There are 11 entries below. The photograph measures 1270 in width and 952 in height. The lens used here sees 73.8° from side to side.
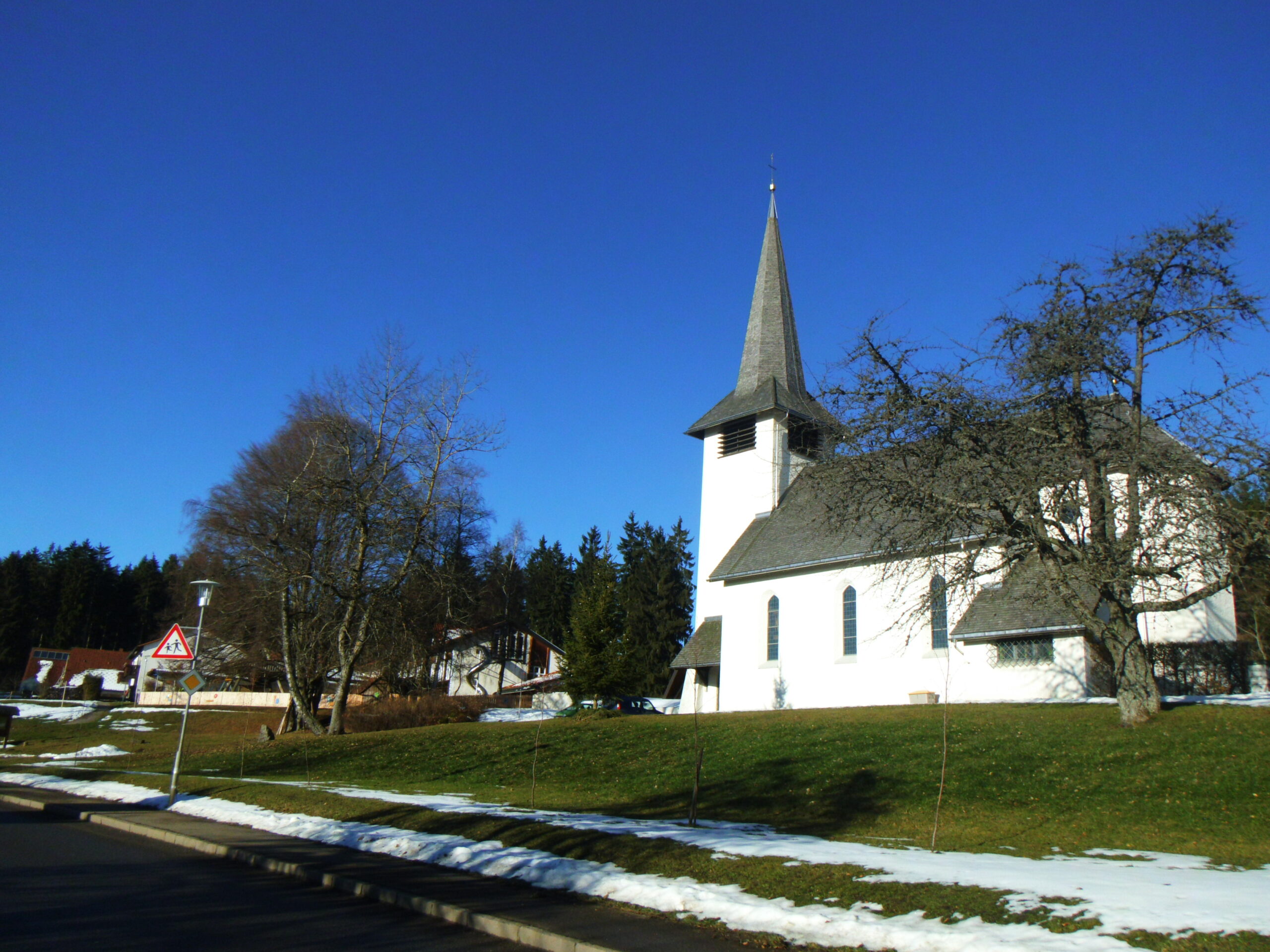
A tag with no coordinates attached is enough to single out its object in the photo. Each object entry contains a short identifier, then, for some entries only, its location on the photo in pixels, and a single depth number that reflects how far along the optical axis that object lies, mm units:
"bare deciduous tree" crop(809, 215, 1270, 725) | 15672
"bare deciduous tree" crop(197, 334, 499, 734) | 29656
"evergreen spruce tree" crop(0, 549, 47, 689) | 86812
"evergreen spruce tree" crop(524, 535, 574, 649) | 77062
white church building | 24516
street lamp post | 15836
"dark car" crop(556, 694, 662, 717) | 35344
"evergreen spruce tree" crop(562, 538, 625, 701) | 34438
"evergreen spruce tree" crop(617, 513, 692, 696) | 66250
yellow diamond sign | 15508
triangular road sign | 15578
